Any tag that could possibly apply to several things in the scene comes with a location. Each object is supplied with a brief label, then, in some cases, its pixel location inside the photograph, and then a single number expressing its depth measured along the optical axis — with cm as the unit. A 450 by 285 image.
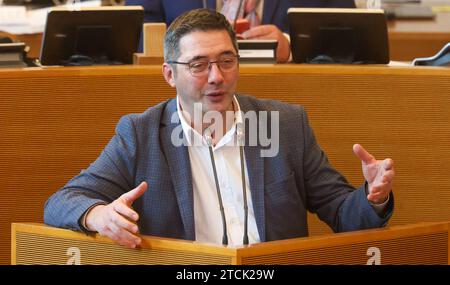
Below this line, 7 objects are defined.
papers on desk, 1270
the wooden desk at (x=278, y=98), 780
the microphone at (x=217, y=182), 584
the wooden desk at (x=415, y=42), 1294
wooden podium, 490
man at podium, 602
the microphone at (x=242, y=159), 589
